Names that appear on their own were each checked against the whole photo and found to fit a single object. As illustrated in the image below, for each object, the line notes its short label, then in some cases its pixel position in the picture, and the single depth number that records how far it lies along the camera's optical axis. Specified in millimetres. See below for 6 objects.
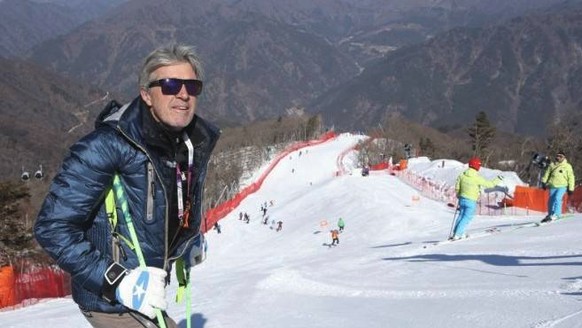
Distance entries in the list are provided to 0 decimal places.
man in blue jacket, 3027
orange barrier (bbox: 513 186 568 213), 23969
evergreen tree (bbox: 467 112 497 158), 86062
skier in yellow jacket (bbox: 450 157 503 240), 13891
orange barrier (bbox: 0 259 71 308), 13330
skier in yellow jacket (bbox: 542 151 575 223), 15266
